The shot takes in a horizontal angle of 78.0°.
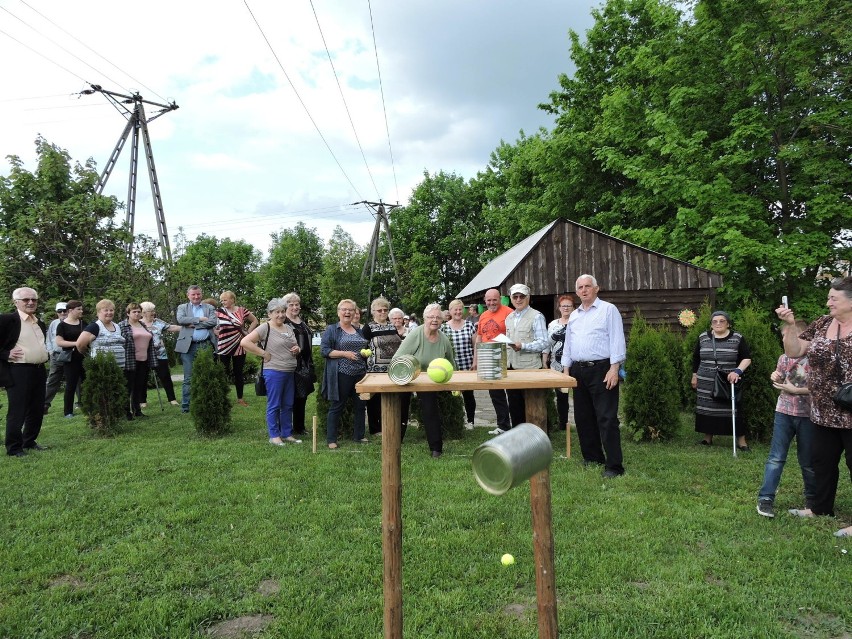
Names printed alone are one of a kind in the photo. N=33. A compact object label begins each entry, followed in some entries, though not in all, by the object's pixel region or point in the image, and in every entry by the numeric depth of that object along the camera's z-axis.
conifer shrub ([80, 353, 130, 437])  7.37
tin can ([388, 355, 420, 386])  2.44
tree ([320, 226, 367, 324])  37.81
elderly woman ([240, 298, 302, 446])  6.95
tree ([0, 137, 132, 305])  11.70
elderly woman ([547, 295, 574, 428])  7.46
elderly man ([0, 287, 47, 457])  6.04
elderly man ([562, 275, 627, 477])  5.31
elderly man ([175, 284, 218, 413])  9.22
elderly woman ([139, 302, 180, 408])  9.16
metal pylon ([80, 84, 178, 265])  17.80
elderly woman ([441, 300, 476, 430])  7.43
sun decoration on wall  13.40
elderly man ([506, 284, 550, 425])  6.50
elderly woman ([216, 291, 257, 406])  9.61
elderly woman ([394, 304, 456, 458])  5.83
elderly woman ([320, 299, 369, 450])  6.90
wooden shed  16.30
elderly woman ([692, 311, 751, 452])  6.66
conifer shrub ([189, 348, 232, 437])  7.27
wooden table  2.31
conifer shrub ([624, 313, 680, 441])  6.96
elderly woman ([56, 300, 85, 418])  7.96
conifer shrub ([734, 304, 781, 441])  6.84
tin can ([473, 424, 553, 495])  1.75
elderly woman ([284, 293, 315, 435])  7.29
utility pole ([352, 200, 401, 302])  35.66
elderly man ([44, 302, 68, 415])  8.97
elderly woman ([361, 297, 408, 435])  6.87
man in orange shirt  7.01
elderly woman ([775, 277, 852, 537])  3.72
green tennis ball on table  2.41
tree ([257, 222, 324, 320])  49.25
